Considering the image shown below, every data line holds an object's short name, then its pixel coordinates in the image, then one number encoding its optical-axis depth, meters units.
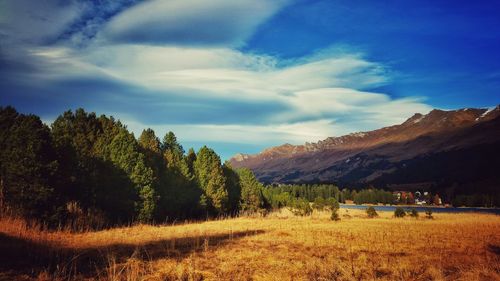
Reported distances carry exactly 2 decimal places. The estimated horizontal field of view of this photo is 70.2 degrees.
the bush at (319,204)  91.38
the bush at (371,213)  70.94
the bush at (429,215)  64.65
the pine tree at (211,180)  61.00
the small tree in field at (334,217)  54.66
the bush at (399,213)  67.94
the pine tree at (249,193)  80.38
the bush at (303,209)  75.06
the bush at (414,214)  65.71
